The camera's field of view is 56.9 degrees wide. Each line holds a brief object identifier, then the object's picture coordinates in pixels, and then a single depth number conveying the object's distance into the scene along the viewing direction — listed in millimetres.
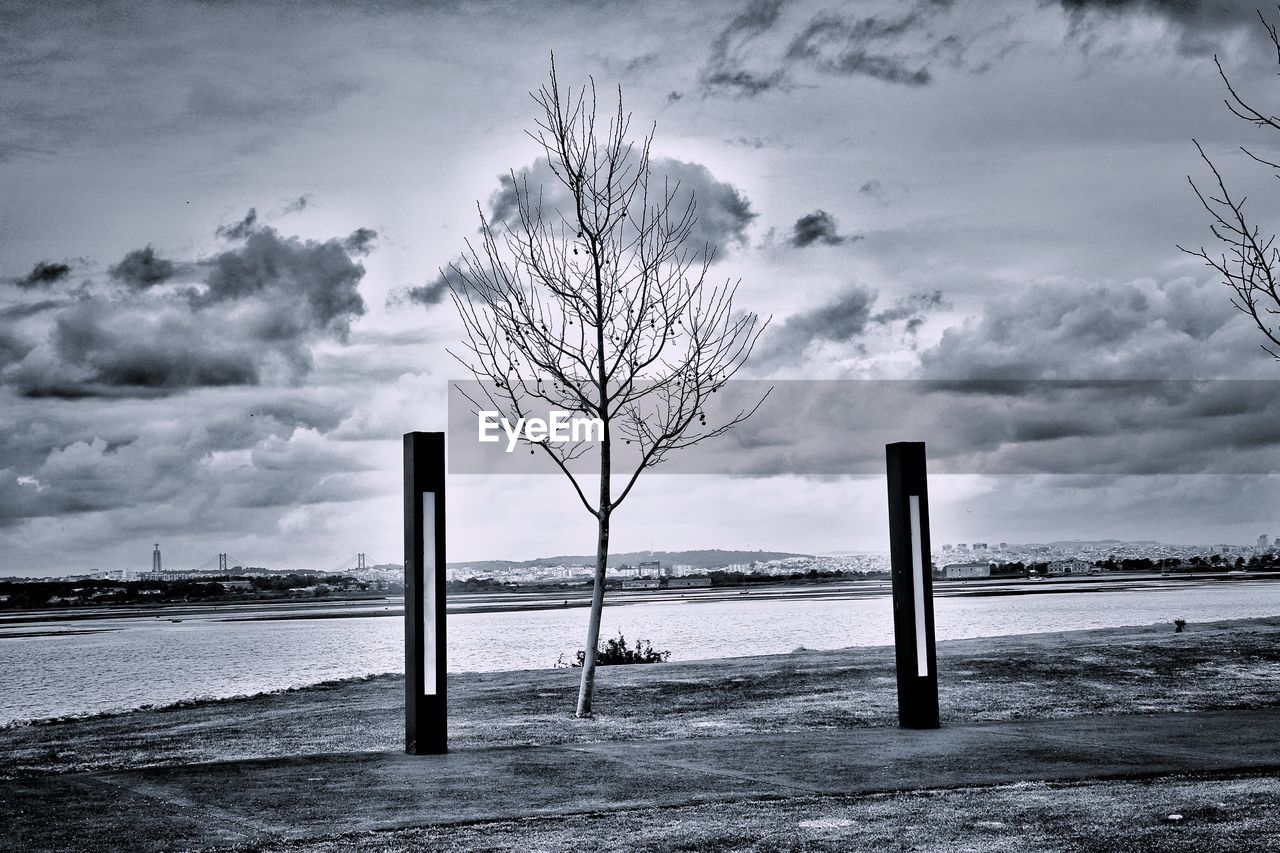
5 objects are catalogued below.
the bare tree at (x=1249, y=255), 7029
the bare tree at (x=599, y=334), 11586
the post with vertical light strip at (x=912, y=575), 9547
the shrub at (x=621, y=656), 21328
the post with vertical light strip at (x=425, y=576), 8648
